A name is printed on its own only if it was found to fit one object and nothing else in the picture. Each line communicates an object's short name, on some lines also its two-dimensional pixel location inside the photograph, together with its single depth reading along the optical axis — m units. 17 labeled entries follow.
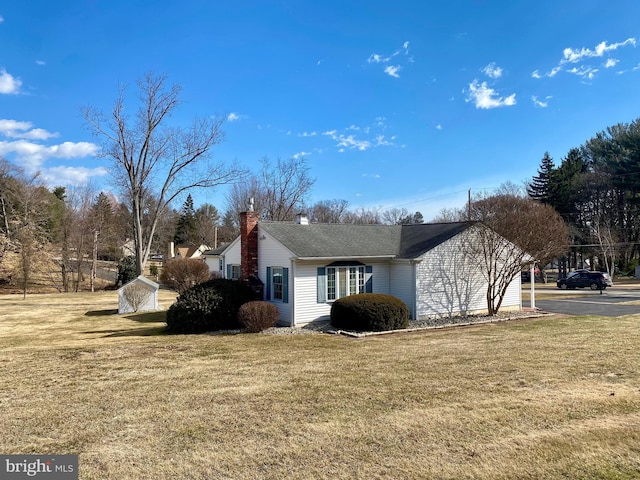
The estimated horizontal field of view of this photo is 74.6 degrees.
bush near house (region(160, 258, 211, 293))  27.92
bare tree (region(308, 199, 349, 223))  59.53
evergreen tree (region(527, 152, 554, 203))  50.28
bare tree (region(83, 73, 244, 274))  23.97
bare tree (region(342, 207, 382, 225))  62.31
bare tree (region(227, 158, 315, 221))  44.09
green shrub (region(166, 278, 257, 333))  14.94
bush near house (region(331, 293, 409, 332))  14.37
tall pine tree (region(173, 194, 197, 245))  75.12
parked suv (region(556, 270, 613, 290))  34.28
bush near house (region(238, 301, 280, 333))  14.48
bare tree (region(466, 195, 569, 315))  17.19
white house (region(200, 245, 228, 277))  31.24
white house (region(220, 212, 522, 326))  15.91
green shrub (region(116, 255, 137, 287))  35.81
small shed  21.62
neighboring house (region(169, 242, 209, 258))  61.34
